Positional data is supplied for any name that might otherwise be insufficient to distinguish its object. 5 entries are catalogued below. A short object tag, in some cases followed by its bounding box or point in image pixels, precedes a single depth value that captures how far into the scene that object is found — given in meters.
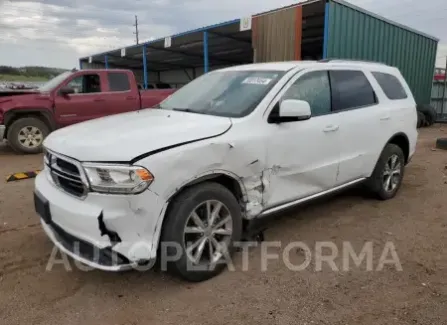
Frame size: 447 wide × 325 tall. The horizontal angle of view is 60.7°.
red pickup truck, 8.42
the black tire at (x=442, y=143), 8.97
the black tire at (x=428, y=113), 15.38
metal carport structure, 15.75
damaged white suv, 2.56
